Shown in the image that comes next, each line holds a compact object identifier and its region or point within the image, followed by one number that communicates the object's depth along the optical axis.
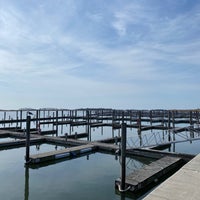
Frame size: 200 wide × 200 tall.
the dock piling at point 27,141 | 16.50
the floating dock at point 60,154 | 16.50
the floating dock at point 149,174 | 11.10
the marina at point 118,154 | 11.28
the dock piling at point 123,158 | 10.98
